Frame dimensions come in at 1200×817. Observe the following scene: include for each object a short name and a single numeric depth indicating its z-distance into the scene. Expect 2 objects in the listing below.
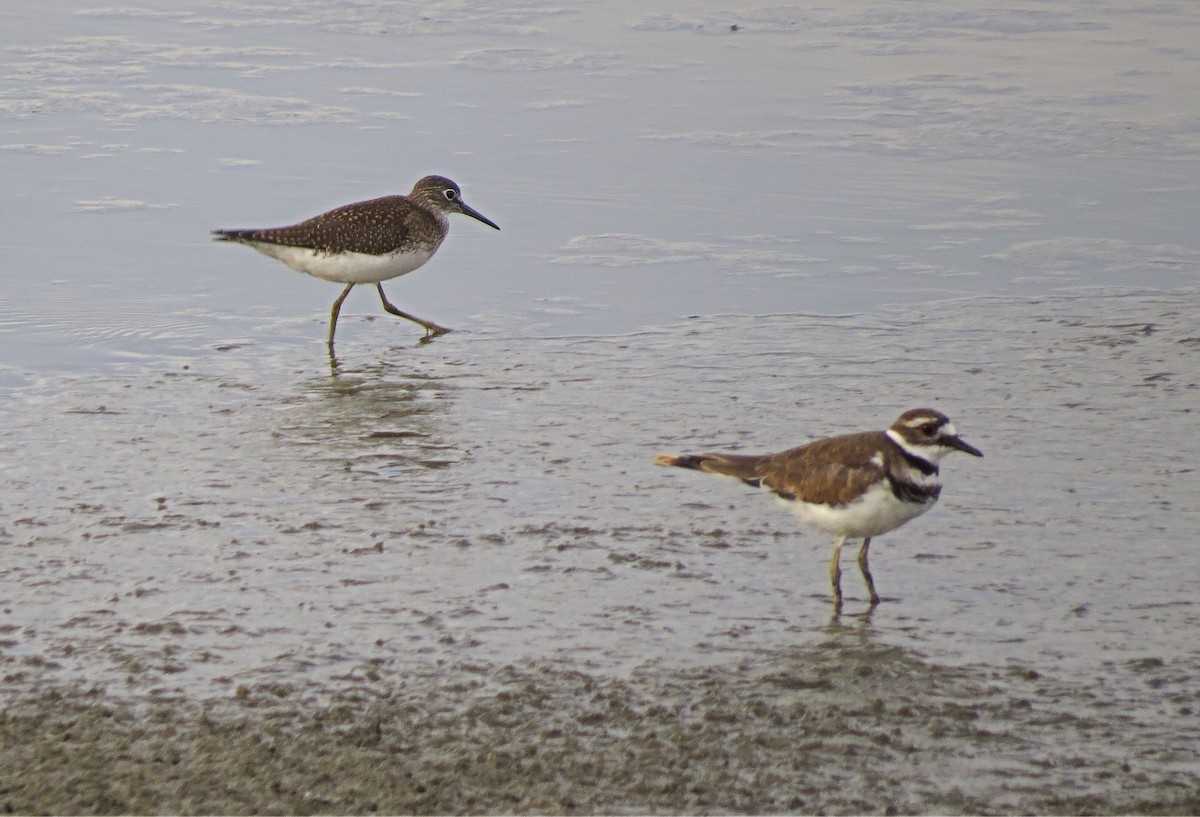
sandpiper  21.87
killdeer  12.62
